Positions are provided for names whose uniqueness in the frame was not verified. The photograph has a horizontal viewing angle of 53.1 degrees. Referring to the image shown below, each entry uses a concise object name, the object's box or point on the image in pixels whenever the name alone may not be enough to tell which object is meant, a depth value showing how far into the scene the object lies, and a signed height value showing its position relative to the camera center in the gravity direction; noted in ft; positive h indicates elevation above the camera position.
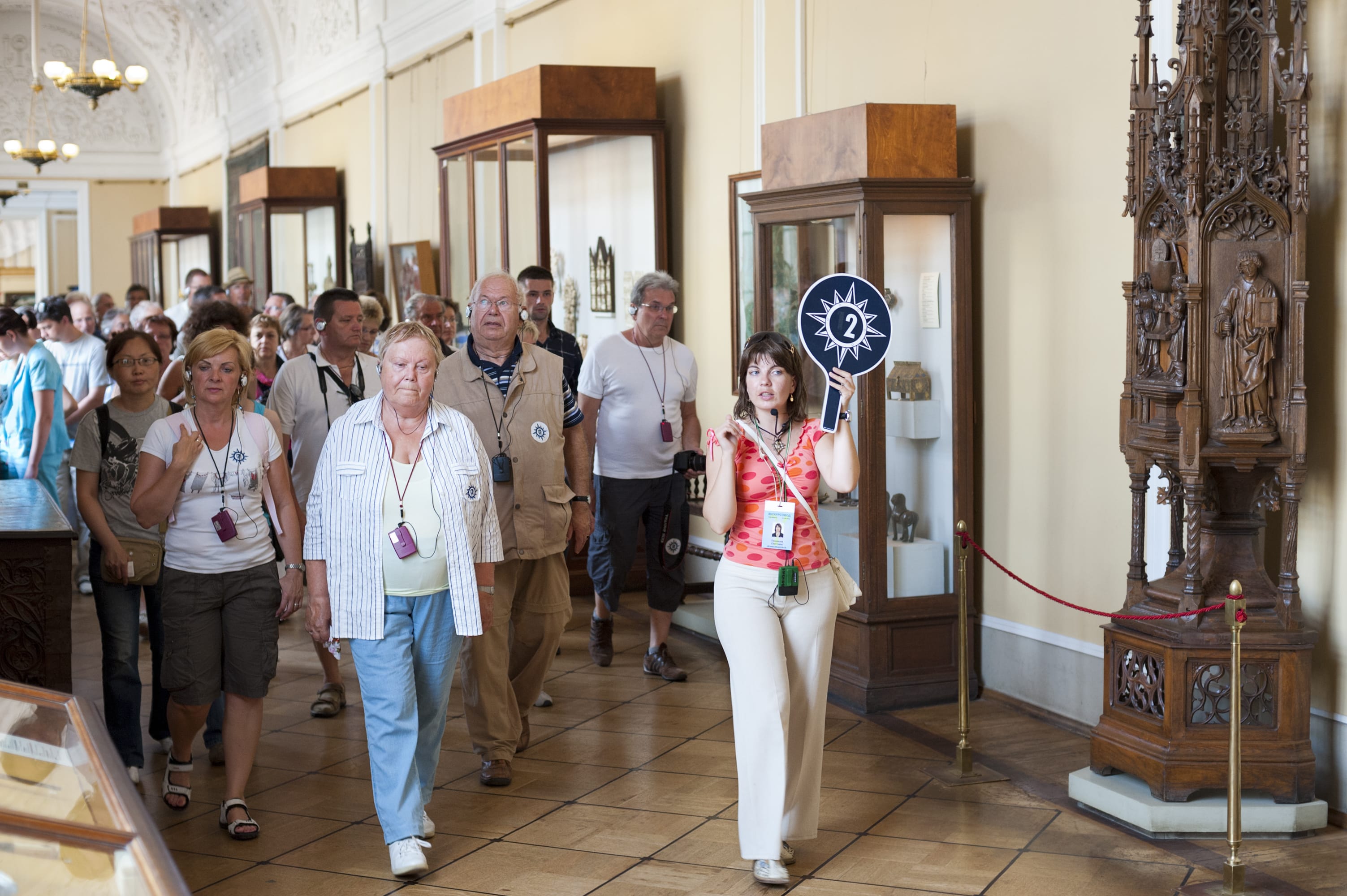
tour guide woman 13.61 -2.39
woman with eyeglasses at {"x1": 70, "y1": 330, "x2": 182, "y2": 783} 16.69 -1.66
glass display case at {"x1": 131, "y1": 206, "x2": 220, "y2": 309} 70.44 +6.98
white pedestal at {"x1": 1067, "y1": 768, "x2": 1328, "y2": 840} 14.97 -5.03
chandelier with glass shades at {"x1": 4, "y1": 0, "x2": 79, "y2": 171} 61.62 +10.63
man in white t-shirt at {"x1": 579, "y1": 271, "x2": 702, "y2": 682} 22.30 -1.17
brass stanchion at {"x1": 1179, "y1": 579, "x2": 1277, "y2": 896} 13.34 -4.33
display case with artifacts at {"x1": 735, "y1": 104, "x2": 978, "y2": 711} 20.10 -0.28
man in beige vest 17.01 -1.30
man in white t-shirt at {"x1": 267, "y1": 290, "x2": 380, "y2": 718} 19.16 -0.12
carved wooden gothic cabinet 15.03 +0.03
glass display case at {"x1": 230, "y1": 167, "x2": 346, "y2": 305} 51.60 +5.77
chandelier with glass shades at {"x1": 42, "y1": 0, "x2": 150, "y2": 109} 51.21 +11.66
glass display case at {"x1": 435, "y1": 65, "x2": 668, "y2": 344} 29.07 +4.26
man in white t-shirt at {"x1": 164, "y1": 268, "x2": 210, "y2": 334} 45.19 +2.67
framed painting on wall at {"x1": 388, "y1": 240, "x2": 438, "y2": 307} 41.81 +3.39
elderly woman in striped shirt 13.88 -1.82
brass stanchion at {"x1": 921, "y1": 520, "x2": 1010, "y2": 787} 16.89 -5.03
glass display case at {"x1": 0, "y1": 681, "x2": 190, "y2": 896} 6.48 -2.32
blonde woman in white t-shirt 15.28 -1.94
